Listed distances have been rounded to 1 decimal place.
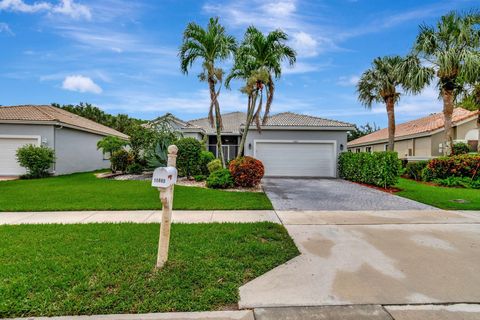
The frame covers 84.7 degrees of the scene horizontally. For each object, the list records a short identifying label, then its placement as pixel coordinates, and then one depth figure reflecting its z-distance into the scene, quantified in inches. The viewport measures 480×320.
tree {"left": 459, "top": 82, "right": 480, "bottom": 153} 594.8
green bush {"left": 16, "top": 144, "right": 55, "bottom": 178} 559.5
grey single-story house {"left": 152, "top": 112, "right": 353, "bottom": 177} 663.1
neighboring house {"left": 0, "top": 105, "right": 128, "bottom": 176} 599.5
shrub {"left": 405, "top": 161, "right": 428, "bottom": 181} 604.1
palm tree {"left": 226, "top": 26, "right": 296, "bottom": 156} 464.8
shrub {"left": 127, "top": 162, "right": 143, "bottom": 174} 628.7
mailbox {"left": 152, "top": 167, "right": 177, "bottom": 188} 128.0
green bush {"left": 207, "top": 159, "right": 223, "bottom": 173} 496.3
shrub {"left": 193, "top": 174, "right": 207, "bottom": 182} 505.4
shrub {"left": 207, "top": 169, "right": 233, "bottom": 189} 438.9
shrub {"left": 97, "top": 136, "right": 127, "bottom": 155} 613.0
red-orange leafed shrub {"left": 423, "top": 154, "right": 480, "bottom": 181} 511.5
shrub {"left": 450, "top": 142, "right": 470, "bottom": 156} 687.7
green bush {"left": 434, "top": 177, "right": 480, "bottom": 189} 481.4
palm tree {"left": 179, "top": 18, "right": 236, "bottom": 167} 471.8
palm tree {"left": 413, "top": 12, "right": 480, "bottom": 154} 536.1
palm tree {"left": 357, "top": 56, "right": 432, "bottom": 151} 596.4
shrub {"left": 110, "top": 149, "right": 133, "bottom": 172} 630.5
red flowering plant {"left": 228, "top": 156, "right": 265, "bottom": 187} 440.8
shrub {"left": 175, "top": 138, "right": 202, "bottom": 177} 506.9
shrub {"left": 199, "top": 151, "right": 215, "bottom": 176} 530.0
